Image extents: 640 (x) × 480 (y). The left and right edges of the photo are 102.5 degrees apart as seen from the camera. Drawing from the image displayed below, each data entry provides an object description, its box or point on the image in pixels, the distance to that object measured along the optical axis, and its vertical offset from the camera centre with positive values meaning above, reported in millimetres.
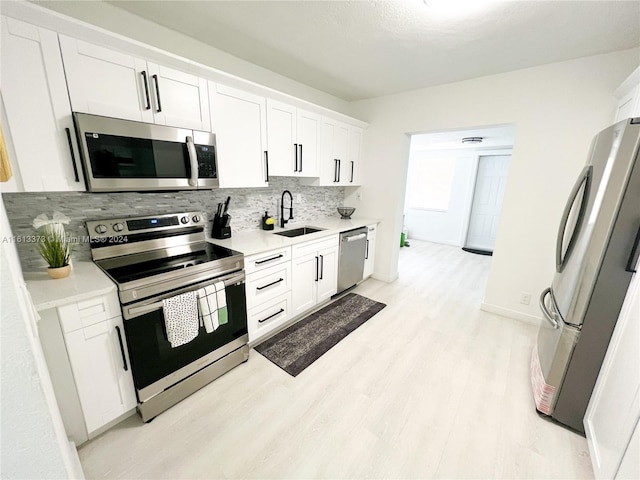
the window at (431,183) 6051 +80
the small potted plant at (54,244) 1388 -374
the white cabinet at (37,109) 1215 +316
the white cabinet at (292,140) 2416 +418
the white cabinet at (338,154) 3045 +366
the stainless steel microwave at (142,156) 1428 +132
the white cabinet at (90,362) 1278 -972
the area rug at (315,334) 2176 -1439
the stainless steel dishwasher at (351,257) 3096 -908
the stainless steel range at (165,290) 1491 -682
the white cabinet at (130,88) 1384 +532
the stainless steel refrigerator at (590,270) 1351 -441
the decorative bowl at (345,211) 3596 -385
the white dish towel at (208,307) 1695 -842
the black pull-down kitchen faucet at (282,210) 3010 -328
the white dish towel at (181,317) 1552 -847
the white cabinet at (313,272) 2531 -939
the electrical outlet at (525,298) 2750 -1143
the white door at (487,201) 5449 -271
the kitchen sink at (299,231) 2948 -571
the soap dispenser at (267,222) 2801 -439
